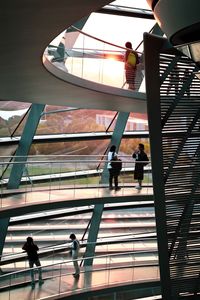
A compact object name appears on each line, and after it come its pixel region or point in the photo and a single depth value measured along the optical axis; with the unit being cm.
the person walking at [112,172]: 1822
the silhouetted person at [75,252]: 1693
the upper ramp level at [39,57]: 683
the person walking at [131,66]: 1653
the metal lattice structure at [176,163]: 1125
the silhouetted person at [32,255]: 1611
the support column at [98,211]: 2266
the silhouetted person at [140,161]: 1841
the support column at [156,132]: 1087
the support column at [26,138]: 1938
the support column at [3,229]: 2006
